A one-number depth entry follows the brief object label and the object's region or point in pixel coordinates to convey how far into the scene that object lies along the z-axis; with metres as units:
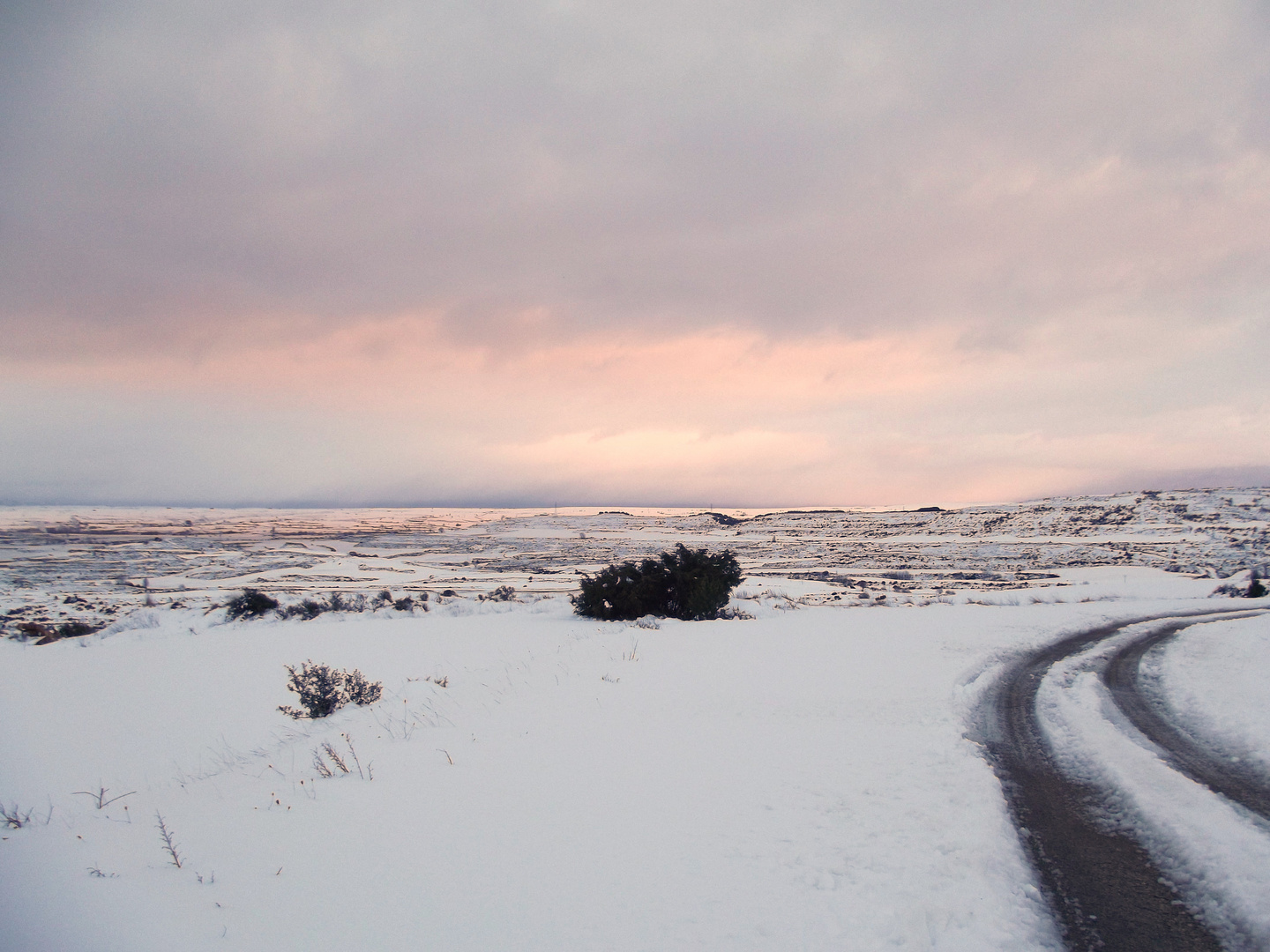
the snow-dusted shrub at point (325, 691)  10.41
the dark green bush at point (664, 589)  20.95
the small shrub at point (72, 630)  20.64
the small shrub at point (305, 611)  23.21
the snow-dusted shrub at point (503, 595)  27.17
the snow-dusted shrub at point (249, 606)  23.23
